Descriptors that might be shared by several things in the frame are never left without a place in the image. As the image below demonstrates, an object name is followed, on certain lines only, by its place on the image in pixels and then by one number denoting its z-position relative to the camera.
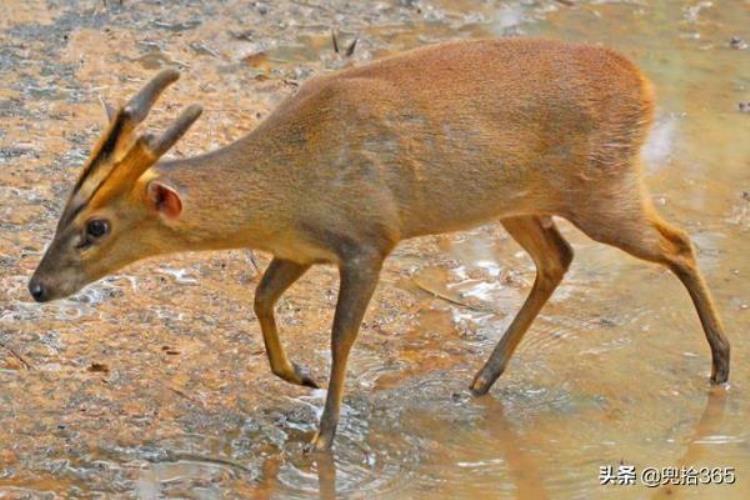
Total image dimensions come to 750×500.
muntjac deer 12.02
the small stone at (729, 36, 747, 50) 21.78
